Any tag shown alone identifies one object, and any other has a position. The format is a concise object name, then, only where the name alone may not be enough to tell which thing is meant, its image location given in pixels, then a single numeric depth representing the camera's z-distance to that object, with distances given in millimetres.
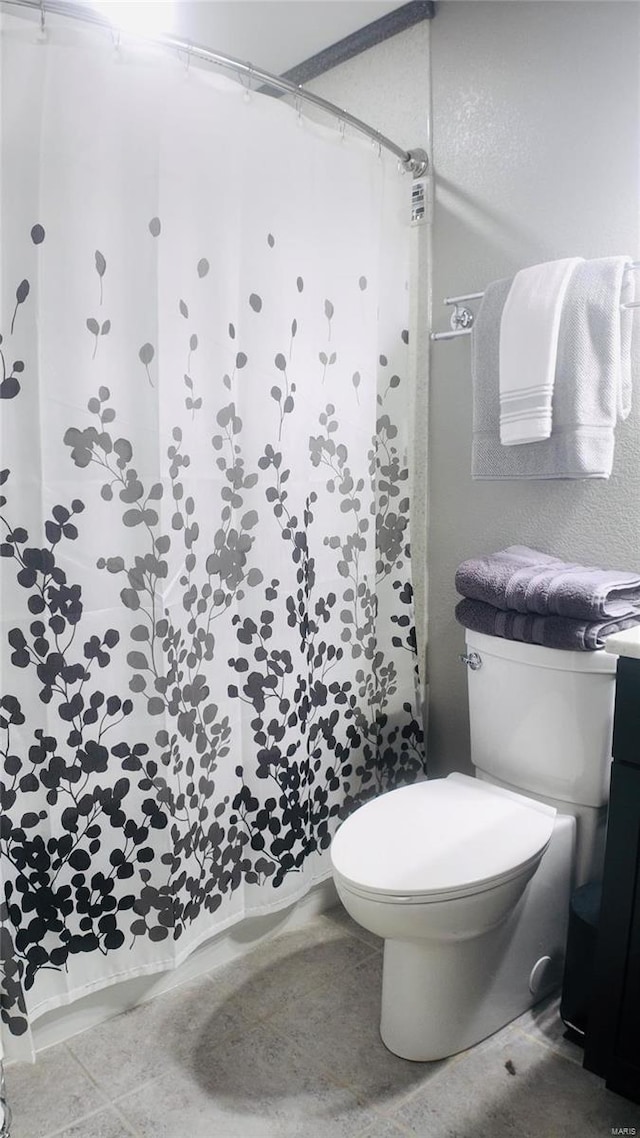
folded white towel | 1691
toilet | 1432
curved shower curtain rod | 1333
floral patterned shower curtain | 1396
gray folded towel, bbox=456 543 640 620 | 1572
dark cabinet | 1358
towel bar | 1972
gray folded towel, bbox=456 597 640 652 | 1584
